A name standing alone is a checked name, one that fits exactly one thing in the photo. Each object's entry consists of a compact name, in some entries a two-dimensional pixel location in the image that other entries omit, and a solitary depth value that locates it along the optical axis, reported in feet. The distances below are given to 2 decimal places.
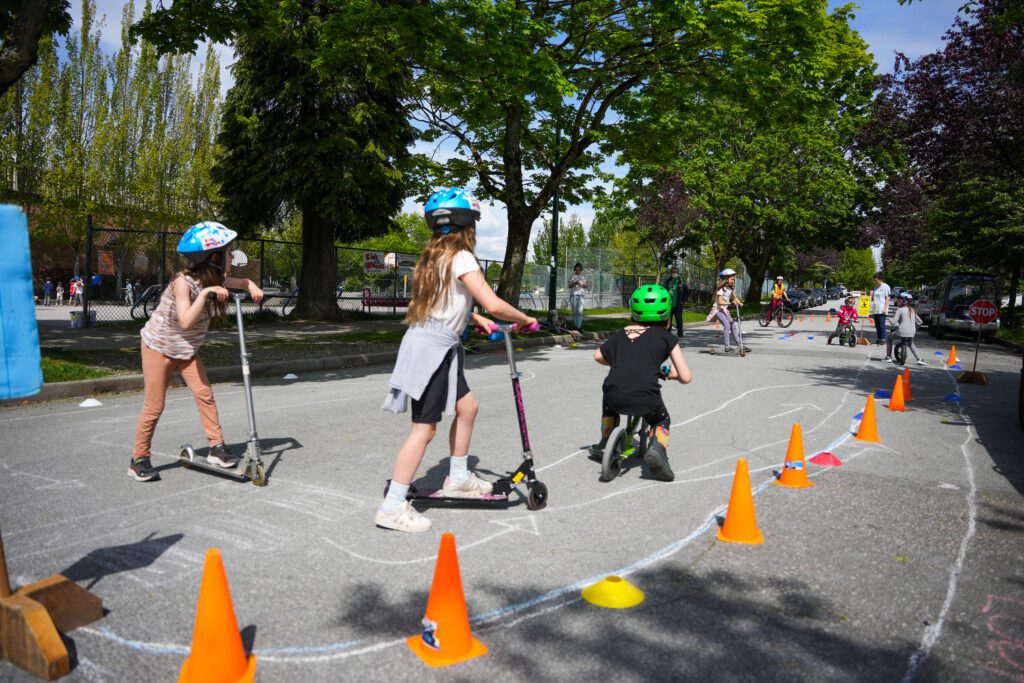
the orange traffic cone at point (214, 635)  8.27
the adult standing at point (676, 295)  67.00
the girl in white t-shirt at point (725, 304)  50.39
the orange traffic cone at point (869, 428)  23.93
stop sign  45.09
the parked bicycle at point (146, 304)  62.75
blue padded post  8.77
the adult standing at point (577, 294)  69.36
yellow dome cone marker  10.85
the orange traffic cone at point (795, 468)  17.89
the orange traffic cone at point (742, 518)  13.83
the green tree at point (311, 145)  62.28
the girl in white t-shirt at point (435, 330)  13.66
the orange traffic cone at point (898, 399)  30.48
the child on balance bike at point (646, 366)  17.89
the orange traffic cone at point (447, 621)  9.26
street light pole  70.33
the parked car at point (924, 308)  96.55
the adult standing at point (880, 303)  59.57
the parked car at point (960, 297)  82.28
